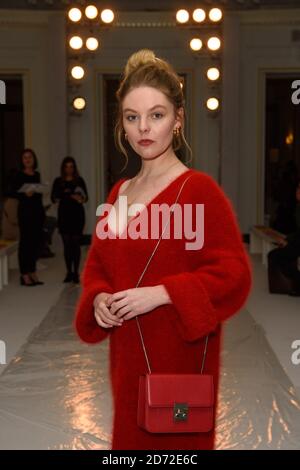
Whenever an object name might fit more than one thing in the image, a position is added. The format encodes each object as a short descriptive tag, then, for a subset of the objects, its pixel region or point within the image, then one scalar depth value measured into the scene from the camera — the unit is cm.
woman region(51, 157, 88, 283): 708
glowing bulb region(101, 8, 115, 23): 981
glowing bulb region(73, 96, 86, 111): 1041
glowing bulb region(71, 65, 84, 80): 1021
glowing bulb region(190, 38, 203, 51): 1022
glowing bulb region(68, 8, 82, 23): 979
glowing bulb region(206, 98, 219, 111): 1047
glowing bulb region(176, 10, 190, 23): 997
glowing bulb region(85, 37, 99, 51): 1002
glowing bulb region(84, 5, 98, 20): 981
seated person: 659
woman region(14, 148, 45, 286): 695
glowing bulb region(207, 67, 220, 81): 1038
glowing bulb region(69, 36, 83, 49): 1008
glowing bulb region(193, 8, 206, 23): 995
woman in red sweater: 149
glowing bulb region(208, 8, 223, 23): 992
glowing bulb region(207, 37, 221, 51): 1025
